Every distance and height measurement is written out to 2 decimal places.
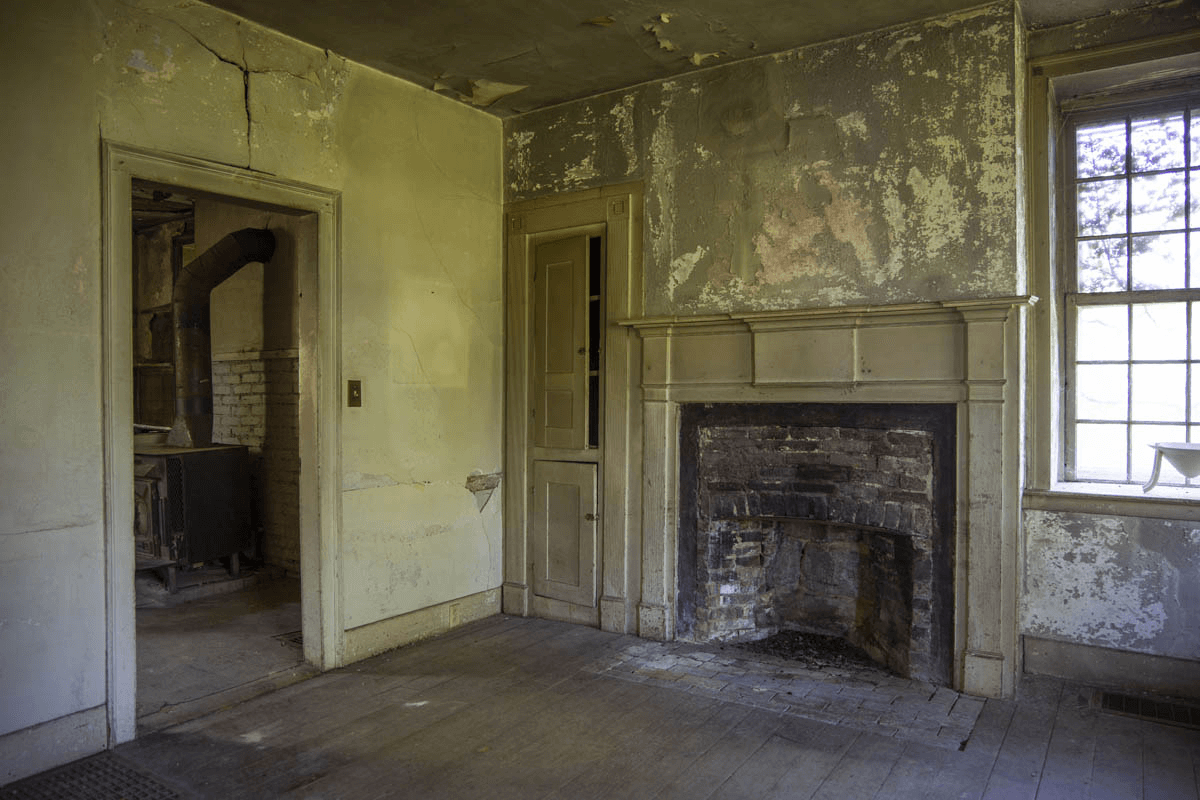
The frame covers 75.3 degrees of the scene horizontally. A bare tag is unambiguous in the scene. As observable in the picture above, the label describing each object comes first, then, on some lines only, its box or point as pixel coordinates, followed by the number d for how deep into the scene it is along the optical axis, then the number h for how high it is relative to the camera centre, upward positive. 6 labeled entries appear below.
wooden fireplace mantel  3.53 +0.04
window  3.70 +0.51
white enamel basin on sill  3.42 -0.28
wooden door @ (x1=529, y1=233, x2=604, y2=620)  4.73 -0.16
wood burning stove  5.32 -0.74
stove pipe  5.63 +0.58
